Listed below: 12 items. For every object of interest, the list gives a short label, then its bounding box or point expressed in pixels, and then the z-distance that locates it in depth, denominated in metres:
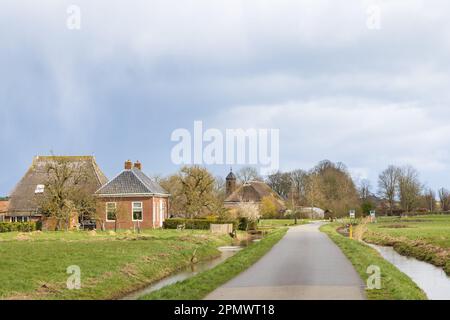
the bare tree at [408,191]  91.44
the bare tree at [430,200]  114.81
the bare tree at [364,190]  105.81
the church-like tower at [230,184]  99.04
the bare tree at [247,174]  111.12
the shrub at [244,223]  56.50
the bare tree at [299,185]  99.00
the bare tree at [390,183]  95.75
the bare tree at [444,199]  114.69
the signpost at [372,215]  65.56
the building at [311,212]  89.31
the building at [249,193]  91.00
